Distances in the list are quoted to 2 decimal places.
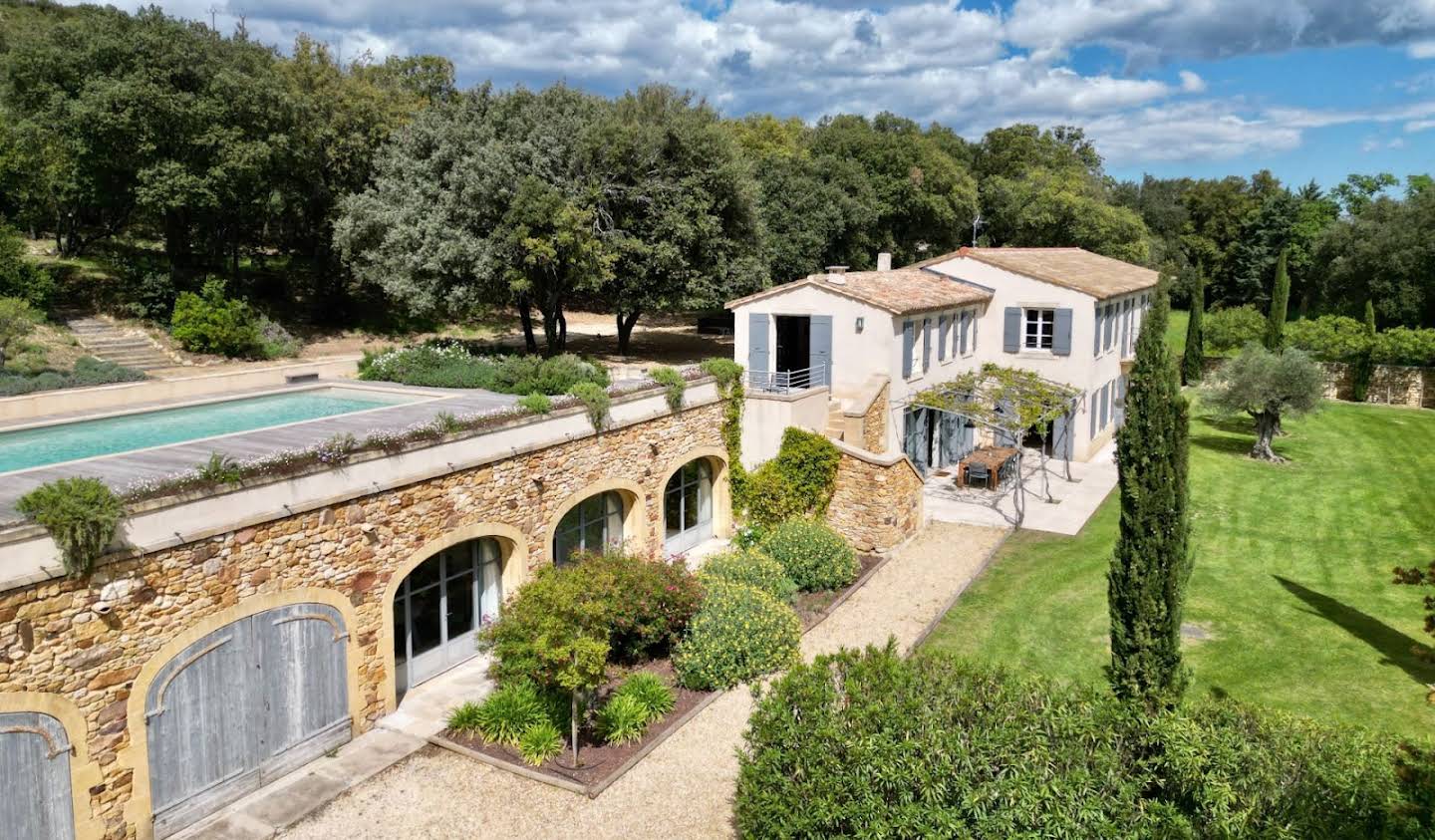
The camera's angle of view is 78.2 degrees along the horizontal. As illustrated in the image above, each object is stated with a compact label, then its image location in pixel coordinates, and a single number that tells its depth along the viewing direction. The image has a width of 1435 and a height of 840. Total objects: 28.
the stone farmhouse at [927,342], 22.48
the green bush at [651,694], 13.01
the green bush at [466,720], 12.38
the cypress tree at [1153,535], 11.62
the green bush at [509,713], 12.13
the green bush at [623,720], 12.32
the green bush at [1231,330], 45.69
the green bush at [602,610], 11.80
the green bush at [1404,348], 38.84
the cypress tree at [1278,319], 37.72
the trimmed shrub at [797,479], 20.58
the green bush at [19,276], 27.33
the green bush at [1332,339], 39.78
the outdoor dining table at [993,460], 25.12
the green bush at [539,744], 11.69
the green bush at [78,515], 8.73
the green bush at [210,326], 29.64
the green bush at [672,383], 18.56
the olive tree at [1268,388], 28.70
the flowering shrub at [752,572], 16.50
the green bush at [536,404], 15.05
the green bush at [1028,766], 7.81
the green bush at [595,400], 16.31
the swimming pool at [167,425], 13.44
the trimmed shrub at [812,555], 17.84
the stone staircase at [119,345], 28.06
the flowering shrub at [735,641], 13.91
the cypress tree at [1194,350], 41.72
